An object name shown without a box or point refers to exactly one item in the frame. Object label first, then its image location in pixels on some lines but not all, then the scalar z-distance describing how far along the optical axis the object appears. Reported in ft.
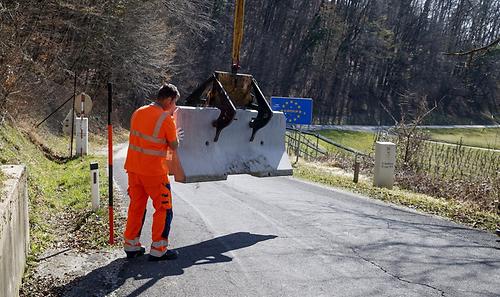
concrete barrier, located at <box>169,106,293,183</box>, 22.48
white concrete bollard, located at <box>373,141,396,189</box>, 49.14
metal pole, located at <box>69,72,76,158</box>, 59.13
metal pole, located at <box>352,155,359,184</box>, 53.78
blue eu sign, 76.48
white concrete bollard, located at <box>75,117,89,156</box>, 60.49
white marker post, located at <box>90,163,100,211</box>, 27.71
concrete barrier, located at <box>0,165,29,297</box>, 13.42
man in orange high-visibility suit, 19.49
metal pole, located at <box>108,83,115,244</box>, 21.73
